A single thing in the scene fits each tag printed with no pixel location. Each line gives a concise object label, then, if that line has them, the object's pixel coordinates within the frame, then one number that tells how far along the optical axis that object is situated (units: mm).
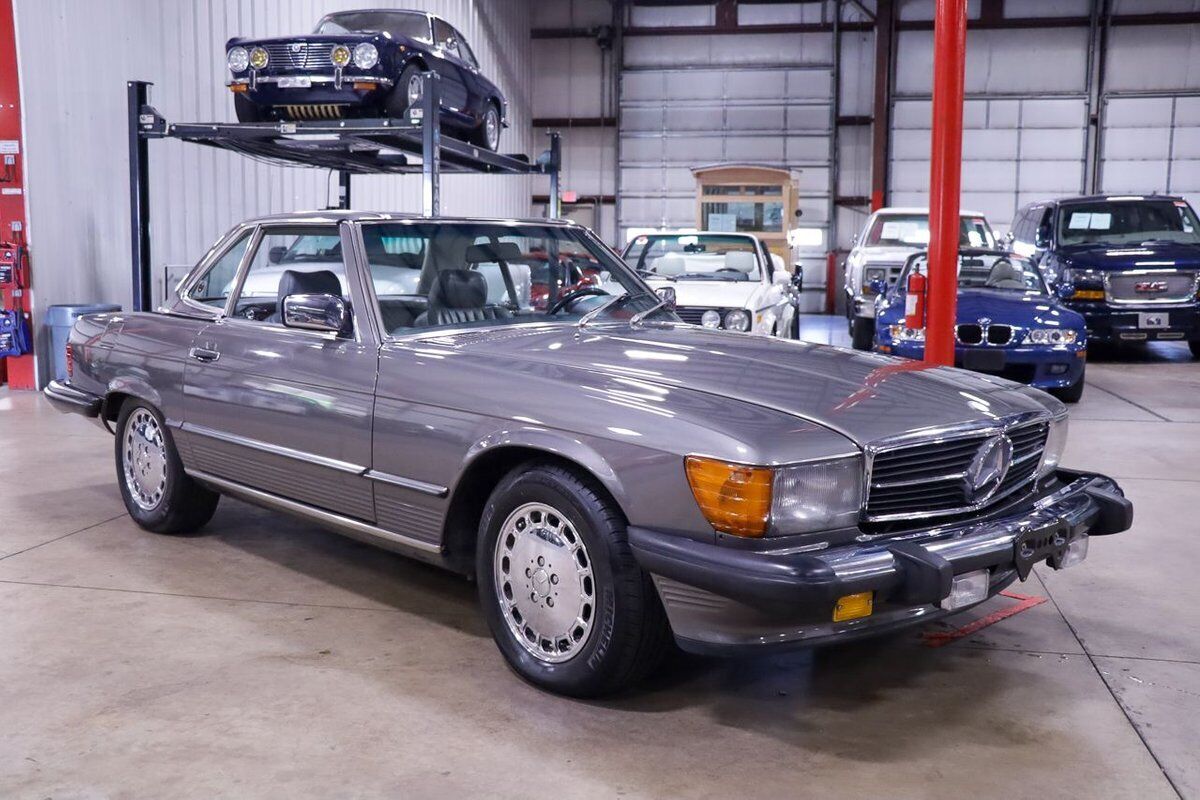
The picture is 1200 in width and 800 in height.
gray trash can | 9172
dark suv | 11453
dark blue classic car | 7770
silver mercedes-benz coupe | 2627
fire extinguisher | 7613
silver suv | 12633
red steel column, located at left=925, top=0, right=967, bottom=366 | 7086
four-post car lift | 7387
